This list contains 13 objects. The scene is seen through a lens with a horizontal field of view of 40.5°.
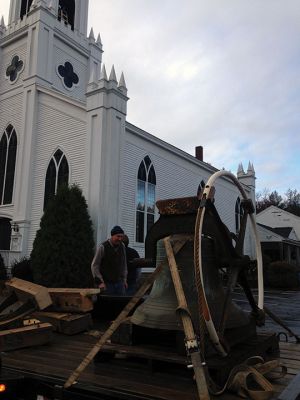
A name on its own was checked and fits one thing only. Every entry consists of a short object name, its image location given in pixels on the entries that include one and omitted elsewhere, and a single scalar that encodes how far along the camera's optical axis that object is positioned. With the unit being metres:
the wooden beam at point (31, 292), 4.02
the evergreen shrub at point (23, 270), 15.70
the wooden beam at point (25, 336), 3.84
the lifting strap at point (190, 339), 2.42
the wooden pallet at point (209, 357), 2.87
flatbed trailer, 2.63
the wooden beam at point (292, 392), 2.38
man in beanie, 6.52
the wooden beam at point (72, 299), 5.24
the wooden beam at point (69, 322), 4.86
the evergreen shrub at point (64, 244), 14.07
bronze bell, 3.45
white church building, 15.82
